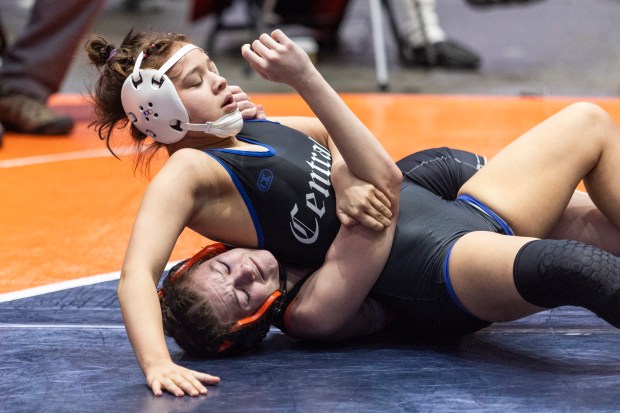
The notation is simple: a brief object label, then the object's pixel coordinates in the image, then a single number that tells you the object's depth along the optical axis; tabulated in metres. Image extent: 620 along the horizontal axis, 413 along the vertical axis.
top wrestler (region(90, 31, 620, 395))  4.71
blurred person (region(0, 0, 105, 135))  11.14
